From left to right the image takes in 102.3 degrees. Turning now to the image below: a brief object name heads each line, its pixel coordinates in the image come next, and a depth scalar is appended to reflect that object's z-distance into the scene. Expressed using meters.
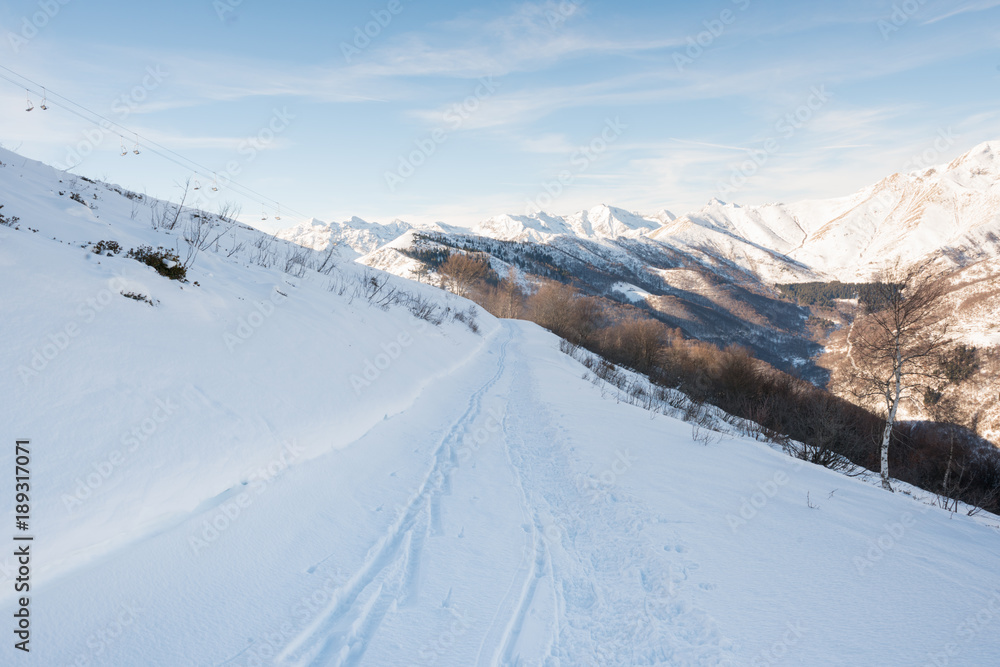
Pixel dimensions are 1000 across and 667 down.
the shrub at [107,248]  5.81
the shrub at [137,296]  5.08
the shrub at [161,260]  6.21
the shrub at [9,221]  5.05
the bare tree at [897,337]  14.72
